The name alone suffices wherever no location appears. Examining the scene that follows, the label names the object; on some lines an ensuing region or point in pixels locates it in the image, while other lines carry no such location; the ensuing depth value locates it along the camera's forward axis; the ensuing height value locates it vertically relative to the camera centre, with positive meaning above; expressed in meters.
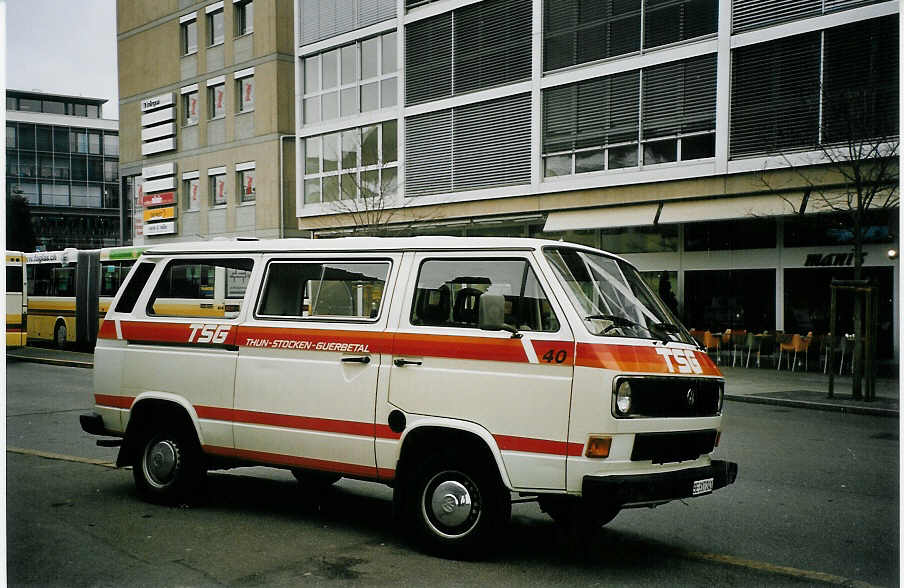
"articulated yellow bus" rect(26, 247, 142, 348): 24.28 -0.75
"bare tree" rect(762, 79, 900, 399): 15.88 +2.09
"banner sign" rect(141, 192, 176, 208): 37.75 +2.78
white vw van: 5.48 -0.79
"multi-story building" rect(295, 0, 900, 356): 19.36 +3.44
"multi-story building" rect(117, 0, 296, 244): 33.19 +5.93
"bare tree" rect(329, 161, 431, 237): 27.66 +1.88
